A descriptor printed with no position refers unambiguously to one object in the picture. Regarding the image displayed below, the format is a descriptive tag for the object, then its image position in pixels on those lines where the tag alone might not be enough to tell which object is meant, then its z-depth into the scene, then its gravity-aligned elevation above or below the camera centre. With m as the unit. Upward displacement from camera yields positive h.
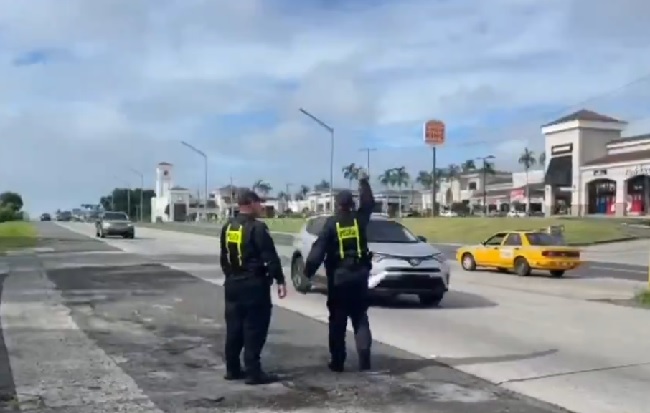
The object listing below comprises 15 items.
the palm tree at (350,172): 155.88 +8.06
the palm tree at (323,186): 195.25 +6.78
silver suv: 14.79 -0.79
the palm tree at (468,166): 179.75 +10.76
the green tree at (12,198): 185.55 +3.13
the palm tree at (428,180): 195.31 +8.36
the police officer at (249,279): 8.25 -0.59
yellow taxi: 25.23 -1.02
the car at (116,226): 51.59 -0.69
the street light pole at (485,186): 135.12 +5.29
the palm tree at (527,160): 166.25 +11.22
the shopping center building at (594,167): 80.56 +5.03
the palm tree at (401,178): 193.94 +8.63
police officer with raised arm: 8.95 -0.55
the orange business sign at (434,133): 81.06 +7.86
